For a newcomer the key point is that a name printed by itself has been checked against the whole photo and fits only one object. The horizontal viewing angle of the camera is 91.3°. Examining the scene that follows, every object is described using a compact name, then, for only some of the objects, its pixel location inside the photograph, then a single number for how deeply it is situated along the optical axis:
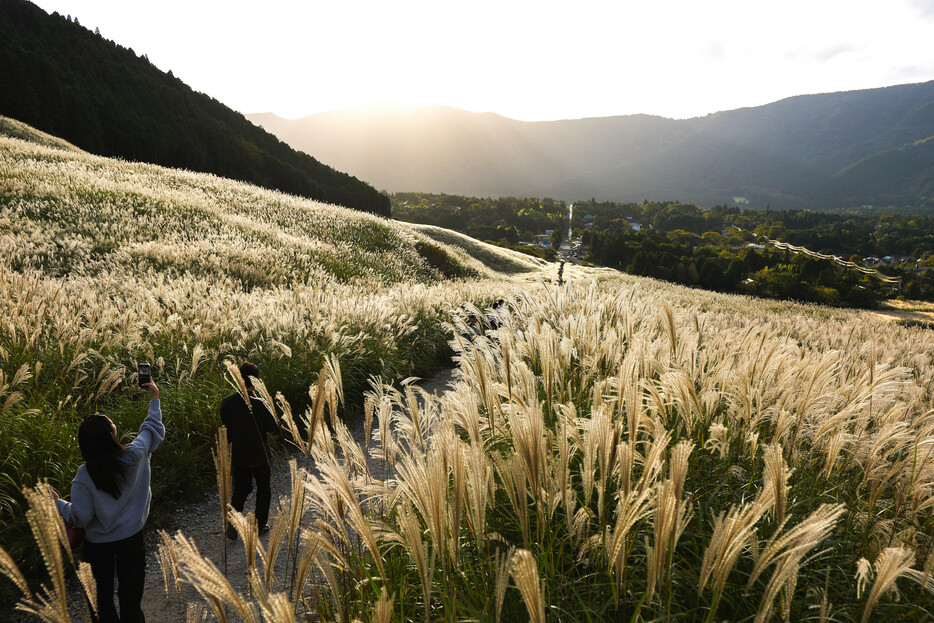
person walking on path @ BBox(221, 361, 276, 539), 4.83
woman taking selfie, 3.25
